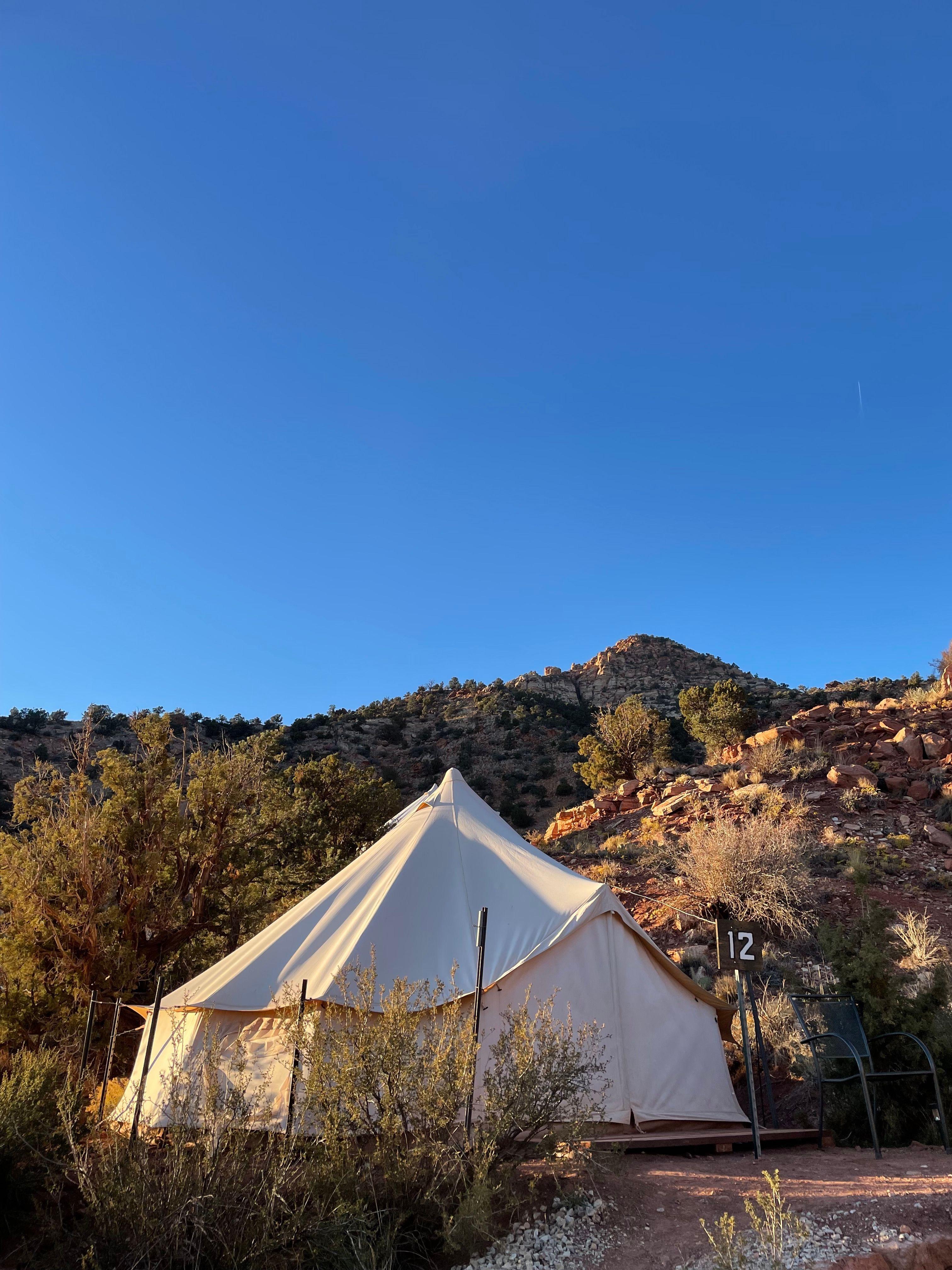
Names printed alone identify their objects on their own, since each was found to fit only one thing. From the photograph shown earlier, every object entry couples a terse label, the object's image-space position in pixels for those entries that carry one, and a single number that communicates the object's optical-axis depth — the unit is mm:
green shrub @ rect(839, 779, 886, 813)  19266
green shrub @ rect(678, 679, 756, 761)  33250
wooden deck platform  7363
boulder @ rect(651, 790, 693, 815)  21766
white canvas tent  7801
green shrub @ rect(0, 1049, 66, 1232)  6309
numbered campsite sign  7453
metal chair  7047
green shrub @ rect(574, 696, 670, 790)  30906
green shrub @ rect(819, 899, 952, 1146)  7977
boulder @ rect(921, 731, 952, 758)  21000
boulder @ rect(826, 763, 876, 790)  20234
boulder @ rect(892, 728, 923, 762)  21281
